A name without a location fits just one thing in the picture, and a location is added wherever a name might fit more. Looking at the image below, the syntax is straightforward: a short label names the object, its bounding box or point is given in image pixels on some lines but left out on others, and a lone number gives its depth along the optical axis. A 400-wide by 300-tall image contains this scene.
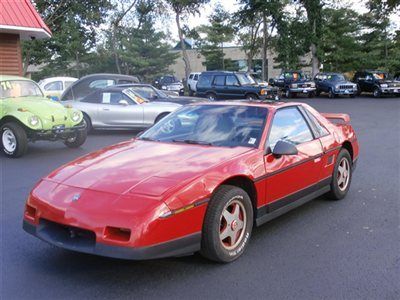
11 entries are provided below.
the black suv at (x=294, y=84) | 30.39
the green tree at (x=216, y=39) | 48.62
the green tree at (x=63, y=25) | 31.94
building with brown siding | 14.82
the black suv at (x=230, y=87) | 22.00
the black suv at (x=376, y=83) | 28.25
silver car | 12.76
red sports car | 3.37
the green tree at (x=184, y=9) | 37.25
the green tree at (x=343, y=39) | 40.84
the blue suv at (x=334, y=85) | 29.05
